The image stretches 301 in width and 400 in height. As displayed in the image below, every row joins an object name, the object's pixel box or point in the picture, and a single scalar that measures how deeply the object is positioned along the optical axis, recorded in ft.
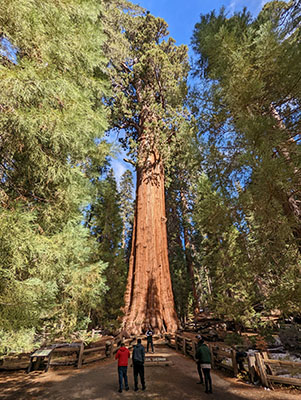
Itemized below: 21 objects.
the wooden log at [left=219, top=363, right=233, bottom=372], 20.91
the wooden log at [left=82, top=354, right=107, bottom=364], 24.72
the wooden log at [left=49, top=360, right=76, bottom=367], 23.53
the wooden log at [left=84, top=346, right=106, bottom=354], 24.79
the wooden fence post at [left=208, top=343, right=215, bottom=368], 23.45
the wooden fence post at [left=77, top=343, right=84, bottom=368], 23.65
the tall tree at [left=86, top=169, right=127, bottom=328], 43.21
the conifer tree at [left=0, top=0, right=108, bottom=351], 13.10
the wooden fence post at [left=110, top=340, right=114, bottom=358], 27.42
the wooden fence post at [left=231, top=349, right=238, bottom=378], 20.15
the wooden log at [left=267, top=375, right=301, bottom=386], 15.96
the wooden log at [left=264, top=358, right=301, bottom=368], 16.98
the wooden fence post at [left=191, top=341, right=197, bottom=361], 26.04
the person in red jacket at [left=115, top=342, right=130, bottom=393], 16.76
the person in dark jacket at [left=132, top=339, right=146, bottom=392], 17.18
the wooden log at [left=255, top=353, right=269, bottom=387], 17.29
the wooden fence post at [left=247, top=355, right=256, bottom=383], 18.22
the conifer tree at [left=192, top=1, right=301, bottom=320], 16.40
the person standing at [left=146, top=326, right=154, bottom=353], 28.11
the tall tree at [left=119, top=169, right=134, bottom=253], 110.63
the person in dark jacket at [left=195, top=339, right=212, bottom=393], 16.51
